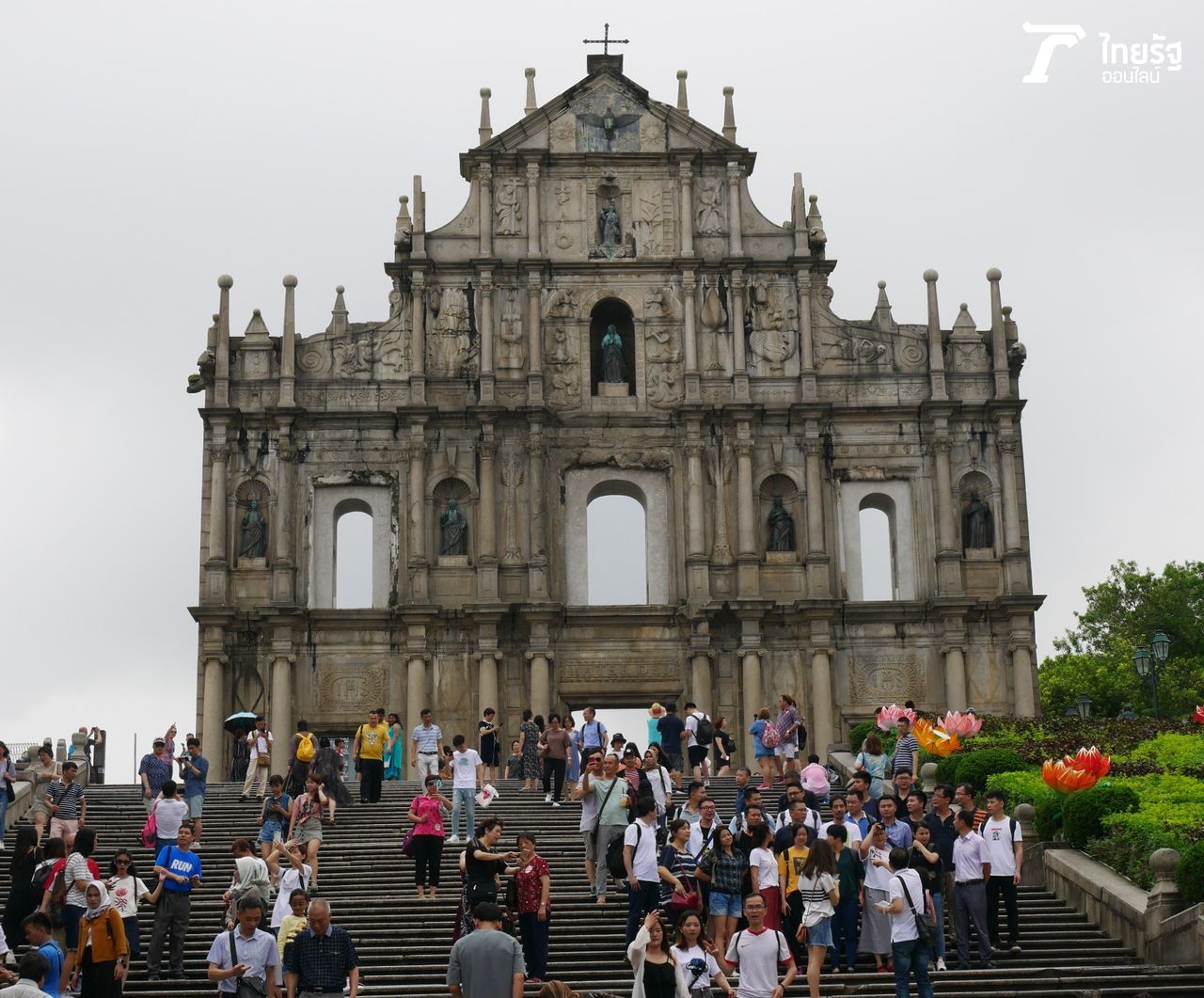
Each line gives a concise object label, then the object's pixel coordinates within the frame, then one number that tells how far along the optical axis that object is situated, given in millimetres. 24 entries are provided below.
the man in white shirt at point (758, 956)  17375
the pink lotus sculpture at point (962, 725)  32312
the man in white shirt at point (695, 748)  33875
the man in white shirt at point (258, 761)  32125
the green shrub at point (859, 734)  34656
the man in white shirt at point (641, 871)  20719
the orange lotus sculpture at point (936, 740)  31031
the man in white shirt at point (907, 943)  19312
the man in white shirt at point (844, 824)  21625
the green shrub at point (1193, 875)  21062
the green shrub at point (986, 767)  28781
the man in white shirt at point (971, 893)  21625
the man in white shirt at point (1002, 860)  21828
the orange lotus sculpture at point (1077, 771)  25656
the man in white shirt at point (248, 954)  17766
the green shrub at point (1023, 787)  26547
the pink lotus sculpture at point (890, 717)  34031
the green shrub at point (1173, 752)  30172
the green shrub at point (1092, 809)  24922
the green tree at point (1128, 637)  65562
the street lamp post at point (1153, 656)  40438
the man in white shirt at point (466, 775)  26500
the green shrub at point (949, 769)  29422
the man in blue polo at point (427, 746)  30672
